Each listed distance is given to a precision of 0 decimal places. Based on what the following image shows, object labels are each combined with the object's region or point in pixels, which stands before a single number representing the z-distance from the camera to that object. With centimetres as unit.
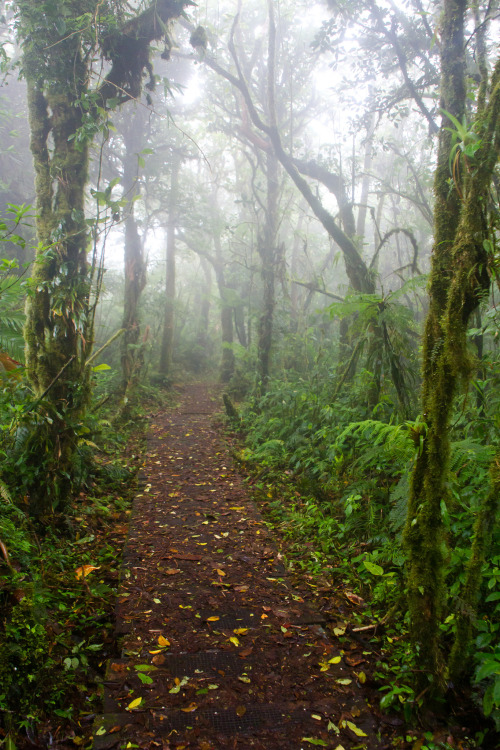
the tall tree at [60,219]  420
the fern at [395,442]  282
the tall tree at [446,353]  219
